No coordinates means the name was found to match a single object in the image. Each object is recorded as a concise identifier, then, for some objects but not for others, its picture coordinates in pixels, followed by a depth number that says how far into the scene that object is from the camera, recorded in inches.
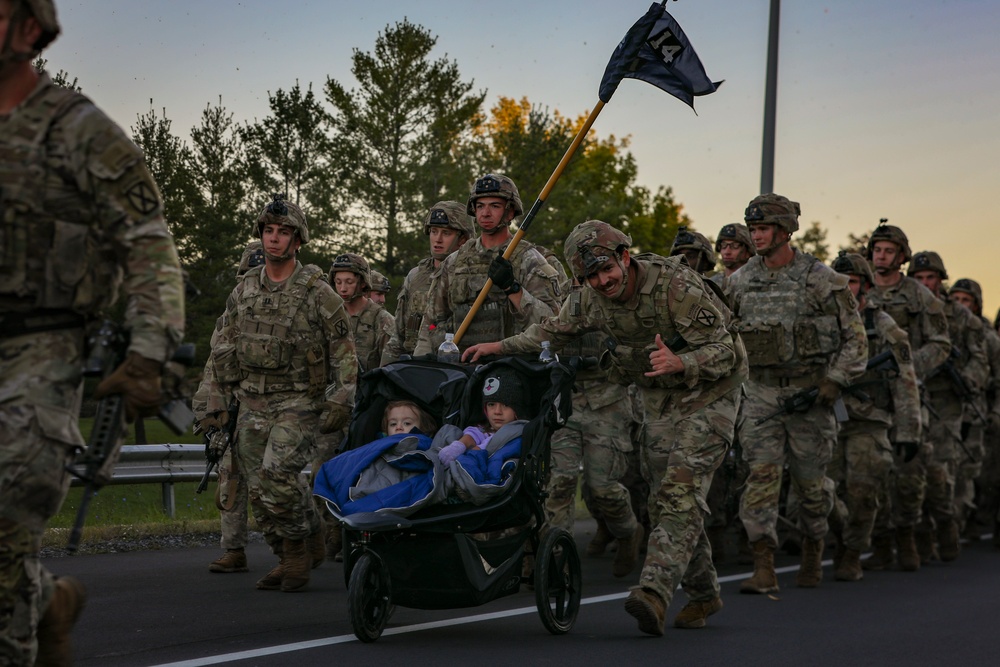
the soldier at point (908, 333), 534.9
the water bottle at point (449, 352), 352.8
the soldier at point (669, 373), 322.7
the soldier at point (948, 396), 575.2
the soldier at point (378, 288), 612.7
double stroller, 294.4
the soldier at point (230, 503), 424.2
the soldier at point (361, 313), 532.7
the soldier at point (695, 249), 502.0
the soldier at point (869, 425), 487.2
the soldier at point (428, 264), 470.3
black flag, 405.1
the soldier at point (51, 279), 175.6
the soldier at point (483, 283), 410.6
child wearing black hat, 323.6
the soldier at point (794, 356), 442.6
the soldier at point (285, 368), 390.3
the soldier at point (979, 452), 639.1
